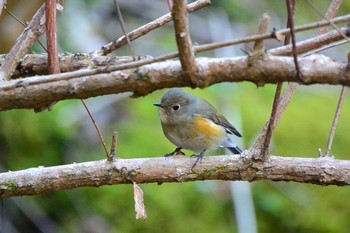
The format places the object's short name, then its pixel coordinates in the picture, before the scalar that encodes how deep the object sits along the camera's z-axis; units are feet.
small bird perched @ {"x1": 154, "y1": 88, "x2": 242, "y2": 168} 18.12
